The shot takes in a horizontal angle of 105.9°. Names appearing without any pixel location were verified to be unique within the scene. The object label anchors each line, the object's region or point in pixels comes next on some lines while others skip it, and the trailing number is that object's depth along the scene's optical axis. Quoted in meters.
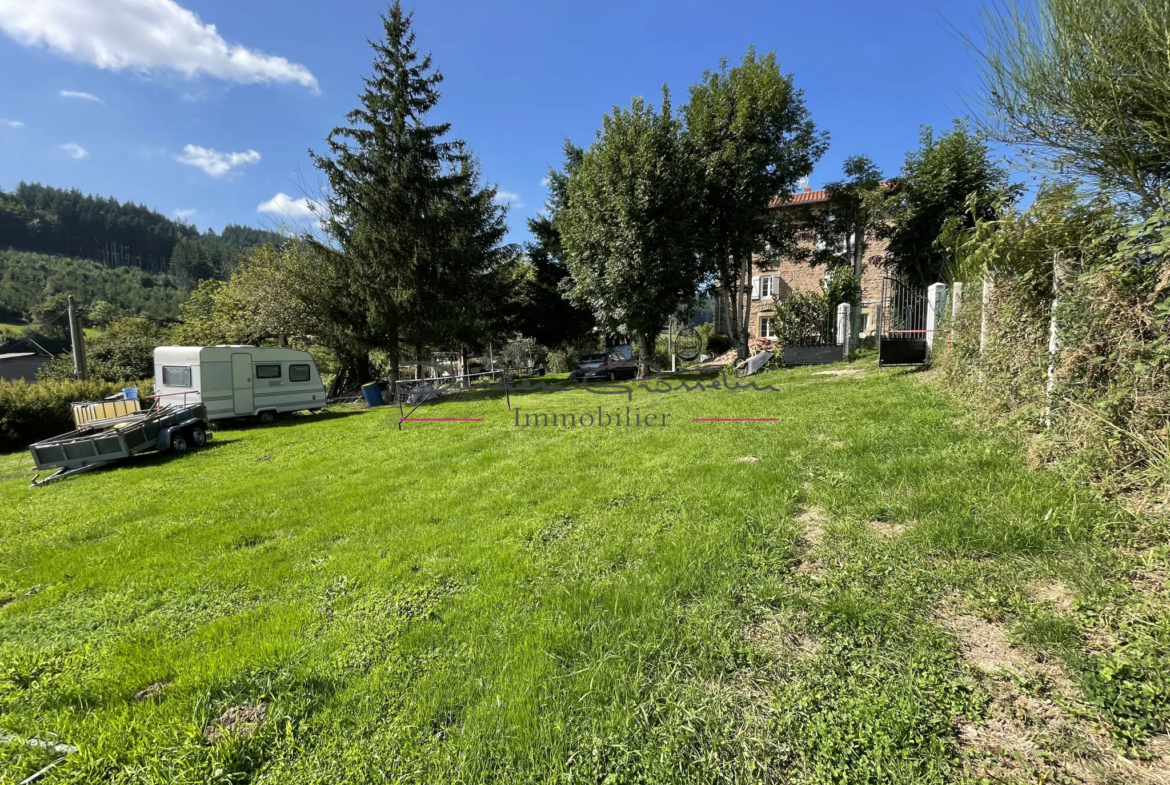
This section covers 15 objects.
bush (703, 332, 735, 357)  24.20
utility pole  18.27
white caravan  12.01
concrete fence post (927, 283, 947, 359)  7.69
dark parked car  19.81
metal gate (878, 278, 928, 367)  8.14
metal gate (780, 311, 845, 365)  13.13
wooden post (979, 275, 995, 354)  4.55
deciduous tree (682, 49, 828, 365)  13.93
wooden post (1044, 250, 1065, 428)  3.17
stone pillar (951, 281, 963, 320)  5.73
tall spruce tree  15.95
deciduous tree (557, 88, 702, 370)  13.60
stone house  27.33
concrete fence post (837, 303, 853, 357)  12.99
